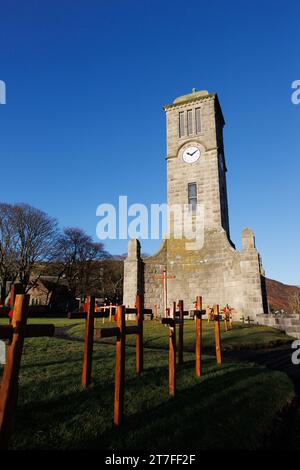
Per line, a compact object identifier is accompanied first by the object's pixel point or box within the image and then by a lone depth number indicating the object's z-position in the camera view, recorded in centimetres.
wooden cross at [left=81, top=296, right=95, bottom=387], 509
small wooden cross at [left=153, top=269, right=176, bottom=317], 1856
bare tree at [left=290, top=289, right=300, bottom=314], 4341
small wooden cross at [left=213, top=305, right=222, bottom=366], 765
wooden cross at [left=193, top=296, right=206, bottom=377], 630
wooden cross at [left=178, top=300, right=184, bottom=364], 746
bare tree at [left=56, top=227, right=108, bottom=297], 4259
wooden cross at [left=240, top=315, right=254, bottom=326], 1825
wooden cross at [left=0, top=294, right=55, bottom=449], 257
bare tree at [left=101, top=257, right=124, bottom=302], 4798
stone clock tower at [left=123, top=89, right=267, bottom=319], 1925
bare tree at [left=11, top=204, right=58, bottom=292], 3206
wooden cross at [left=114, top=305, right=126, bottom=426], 366
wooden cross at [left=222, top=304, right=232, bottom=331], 1515
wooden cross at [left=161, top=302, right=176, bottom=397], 486
